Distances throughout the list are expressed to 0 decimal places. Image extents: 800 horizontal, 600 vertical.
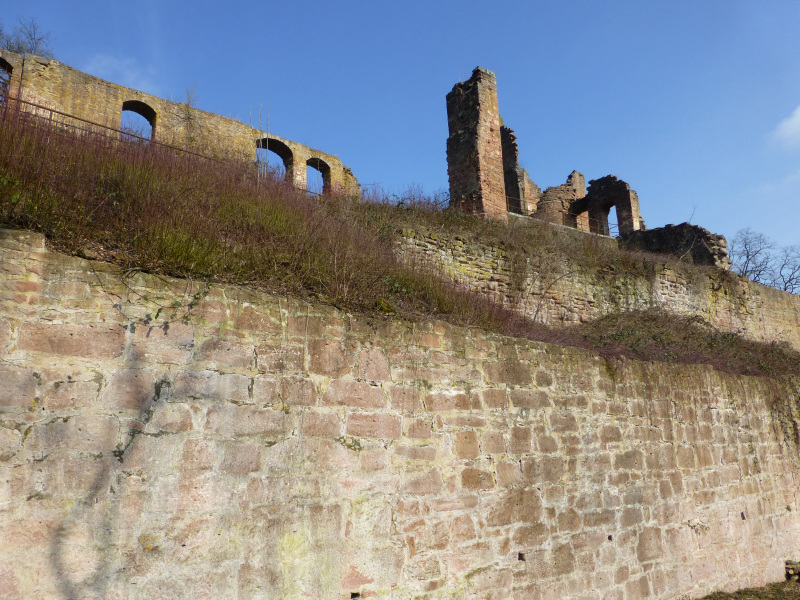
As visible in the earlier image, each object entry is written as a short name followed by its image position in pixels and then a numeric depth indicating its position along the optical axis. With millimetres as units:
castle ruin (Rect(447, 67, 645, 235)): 14164
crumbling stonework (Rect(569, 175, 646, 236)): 22609
